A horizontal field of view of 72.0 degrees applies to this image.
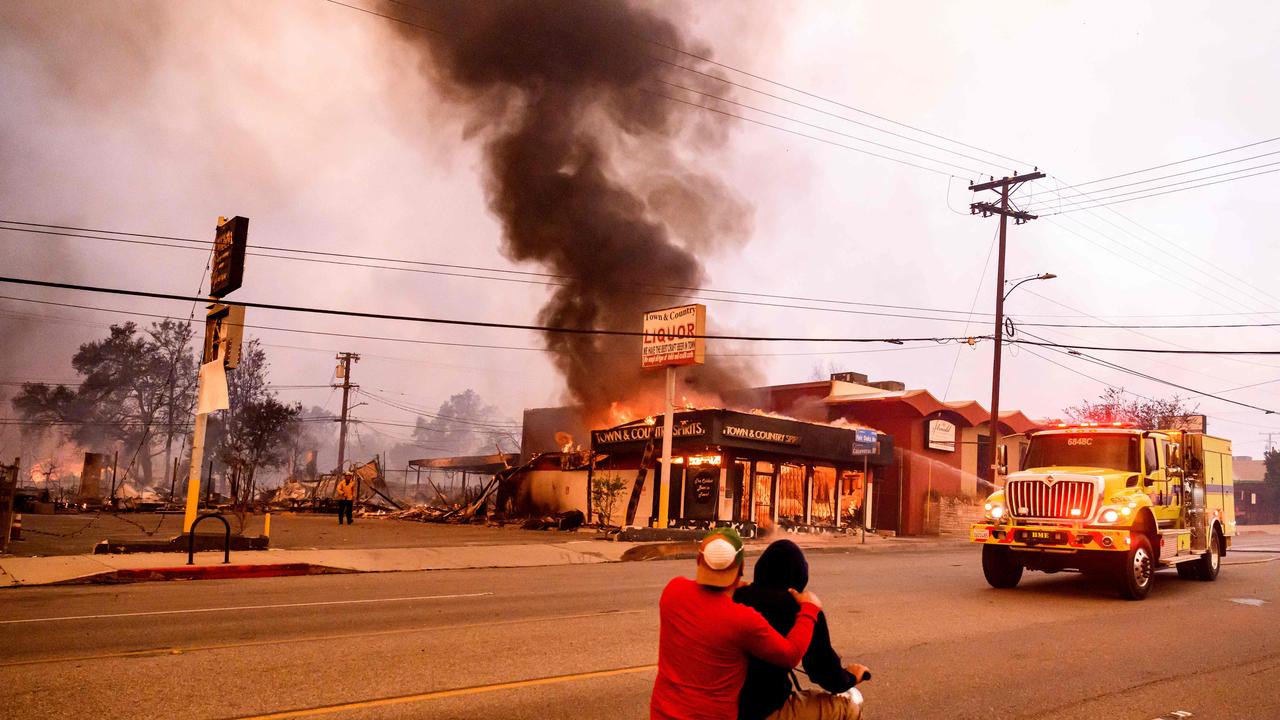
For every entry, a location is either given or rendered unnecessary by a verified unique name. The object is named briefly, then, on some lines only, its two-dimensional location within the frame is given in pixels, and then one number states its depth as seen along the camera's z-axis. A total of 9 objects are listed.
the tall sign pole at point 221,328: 17.05
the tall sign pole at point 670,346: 23.50
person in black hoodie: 3.73
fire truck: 12.43
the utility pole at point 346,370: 60.97
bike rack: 14.60
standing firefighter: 29.03
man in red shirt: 3.57
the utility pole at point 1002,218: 30.19
